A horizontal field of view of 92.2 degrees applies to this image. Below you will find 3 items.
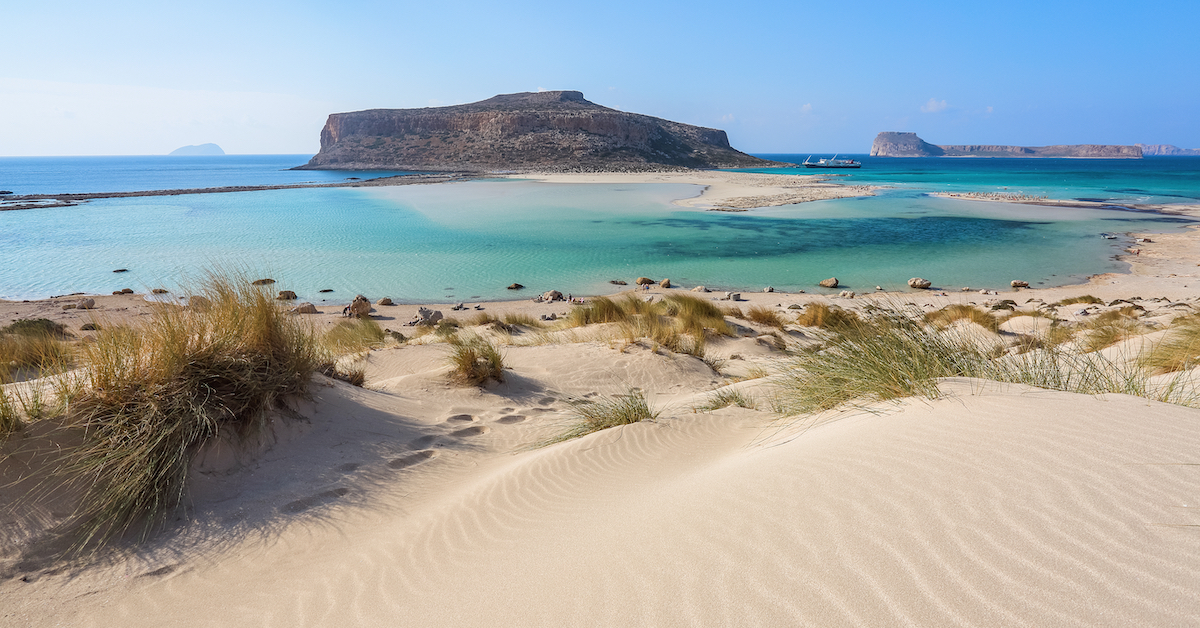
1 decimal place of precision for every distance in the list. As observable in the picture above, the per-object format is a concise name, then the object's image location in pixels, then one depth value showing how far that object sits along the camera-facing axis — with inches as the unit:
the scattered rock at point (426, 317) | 443.2
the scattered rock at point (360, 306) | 480.9
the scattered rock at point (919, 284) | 598.2
